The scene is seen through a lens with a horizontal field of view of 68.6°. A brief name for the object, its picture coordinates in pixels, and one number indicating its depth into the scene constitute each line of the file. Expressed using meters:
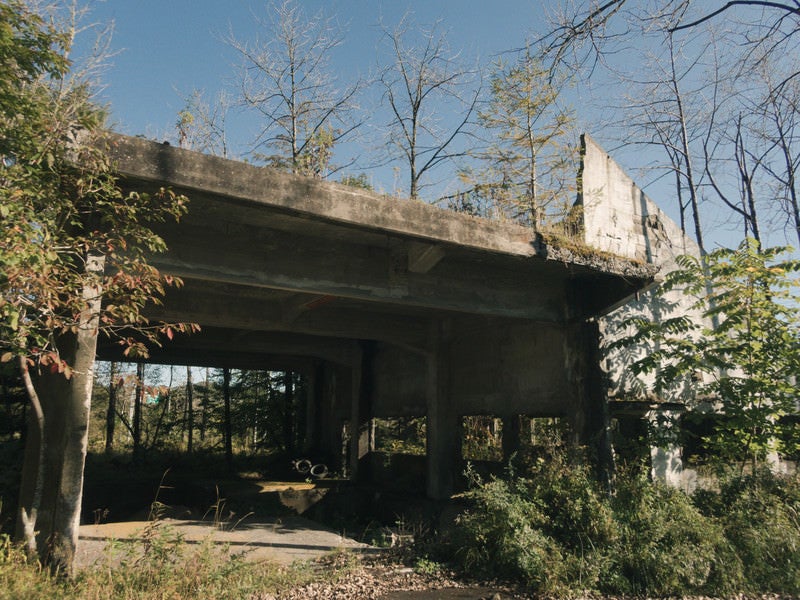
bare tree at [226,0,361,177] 14.57
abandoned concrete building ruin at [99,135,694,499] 6.83
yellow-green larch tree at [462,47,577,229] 9.45
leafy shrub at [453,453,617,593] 6.49
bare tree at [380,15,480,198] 17.81
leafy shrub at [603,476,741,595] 6.43
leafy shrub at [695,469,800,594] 6.73
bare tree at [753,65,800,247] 16.42
